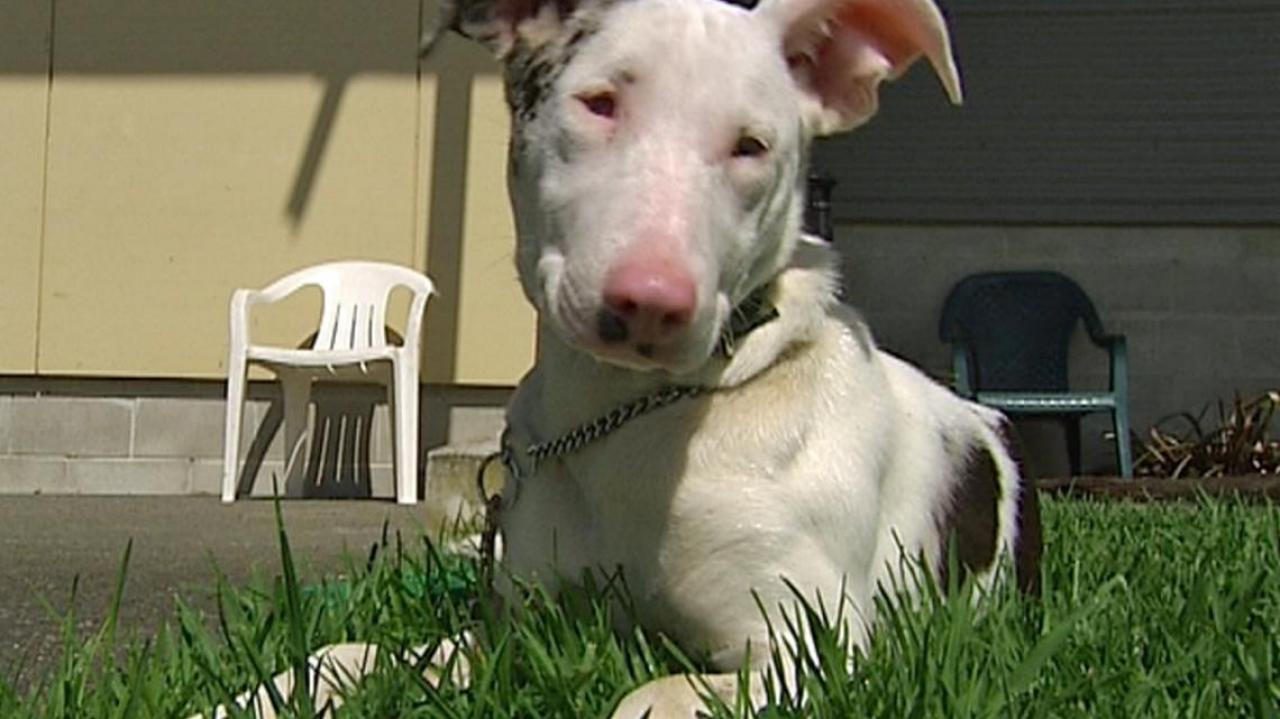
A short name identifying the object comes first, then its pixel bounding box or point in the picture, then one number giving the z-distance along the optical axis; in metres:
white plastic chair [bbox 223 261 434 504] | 7.18
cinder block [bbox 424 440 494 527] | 6.16
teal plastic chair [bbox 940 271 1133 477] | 8.63
